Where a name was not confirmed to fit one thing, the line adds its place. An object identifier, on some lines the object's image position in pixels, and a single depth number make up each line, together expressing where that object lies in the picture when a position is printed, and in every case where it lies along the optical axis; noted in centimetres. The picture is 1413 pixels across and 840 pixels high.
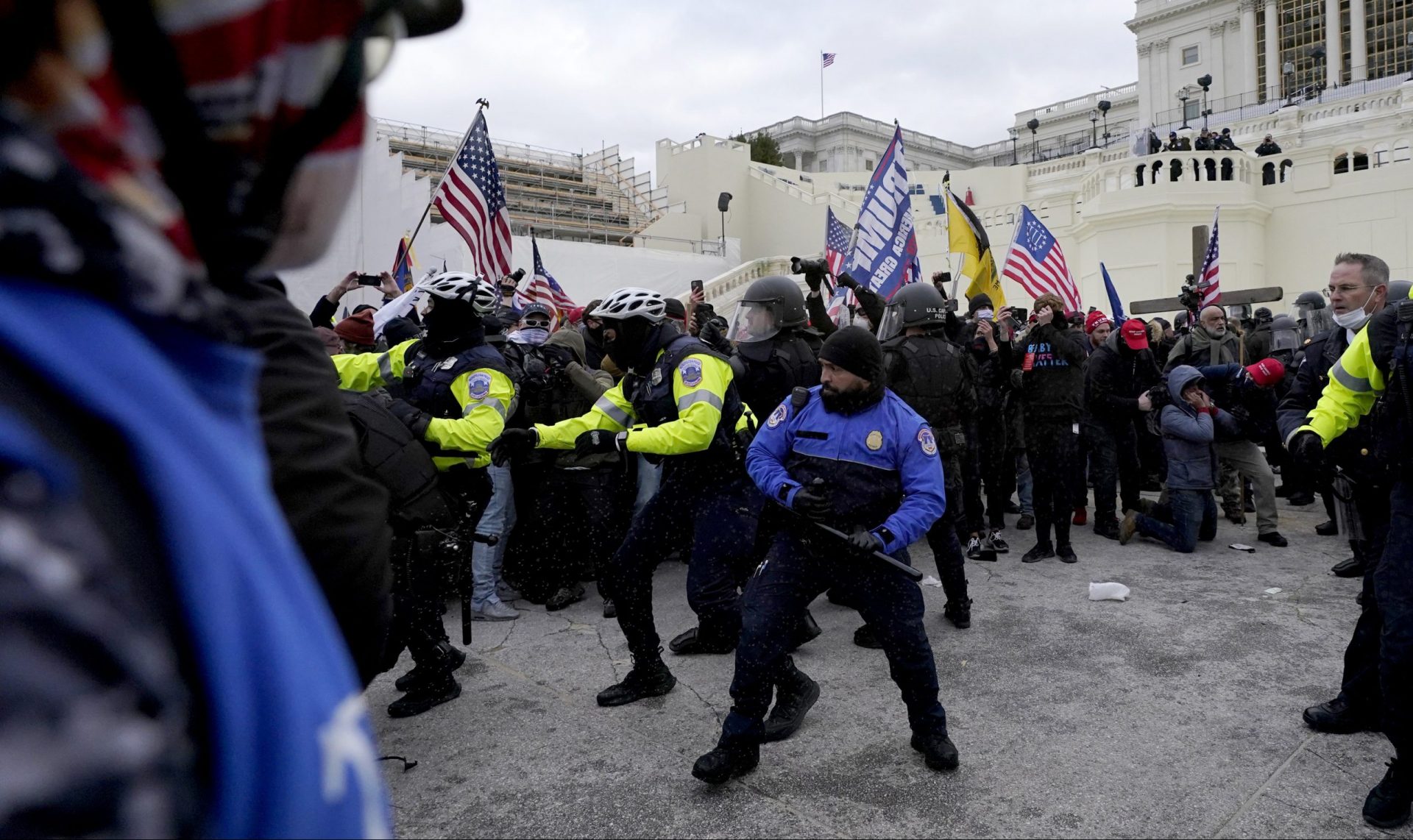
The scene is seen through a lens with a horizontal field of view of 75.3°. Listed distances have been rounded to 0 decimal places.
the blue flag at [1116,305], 1090
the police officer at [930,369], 667
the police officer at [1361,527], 390
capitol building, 2392
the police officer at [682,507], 455
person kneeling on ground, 782
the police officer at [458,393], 441
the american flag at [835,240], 1115
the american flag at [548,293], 1138
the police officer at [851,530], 372
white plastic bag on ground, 636
